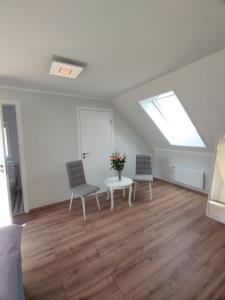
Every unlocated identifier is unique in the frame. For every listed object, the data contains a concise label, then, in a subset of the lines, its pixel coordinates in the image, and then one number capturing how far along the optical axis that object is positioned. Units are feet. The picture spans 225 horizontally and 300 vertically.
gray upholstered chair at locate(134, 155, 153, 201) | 11.80
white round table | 9.38
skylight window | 11.05
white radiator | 11.22
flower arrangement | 9.97
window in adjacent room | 14.10
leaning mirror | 8.32
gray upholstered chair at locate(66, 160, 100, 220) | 8.98
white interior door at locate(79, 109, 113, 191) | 11.47
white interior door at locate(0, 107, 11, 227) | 7.63
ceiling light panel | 5.95
